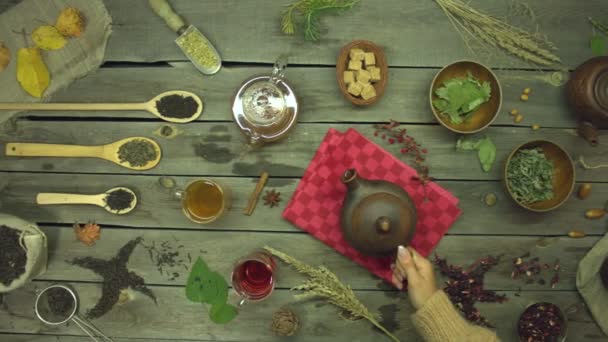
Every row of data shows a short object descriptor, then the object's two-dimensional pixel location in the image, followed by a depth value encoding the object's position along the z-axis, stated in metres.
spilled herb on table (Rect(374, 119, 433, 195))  1.94
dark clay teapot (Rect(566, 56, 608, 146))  1.80
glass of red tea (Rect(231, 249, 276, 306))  1.87
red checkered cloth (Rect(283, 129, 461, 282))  1.94
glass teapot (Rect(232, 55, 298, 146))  1.91
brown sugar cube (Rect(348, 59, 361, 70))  1.90
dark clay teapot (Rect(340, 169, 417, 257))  1.68
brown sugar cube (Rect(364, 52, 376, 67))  1.90
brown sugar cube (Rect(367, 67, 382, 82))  1.89
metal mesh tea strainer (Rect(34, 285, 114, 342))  1.96
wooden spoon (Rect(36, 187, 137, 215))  1.96
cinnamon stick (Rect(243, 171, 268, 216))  1.95
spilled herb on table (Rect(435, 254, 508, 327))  1.90
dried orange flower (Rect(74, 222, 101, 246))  1.98
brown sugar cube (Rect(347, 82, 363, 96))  1.88
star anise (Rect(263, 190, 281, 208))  1.95
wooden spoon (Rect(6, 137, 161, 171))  1.97
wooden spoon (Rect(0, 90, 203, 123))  1.97
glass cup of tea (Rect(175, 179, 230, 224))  1.90
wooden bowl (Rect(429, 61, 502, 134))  1.87
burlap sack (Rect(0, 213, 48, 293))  1.82
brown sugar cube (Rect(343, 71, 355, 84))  1.90
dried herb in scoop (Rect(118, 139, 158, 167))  1.97
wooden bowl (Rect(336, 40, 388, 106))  1.90
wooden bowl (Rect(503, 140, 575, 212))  1.85
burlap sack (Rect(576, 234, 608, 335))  1.91
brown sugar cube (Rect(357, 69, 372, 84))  1.89
